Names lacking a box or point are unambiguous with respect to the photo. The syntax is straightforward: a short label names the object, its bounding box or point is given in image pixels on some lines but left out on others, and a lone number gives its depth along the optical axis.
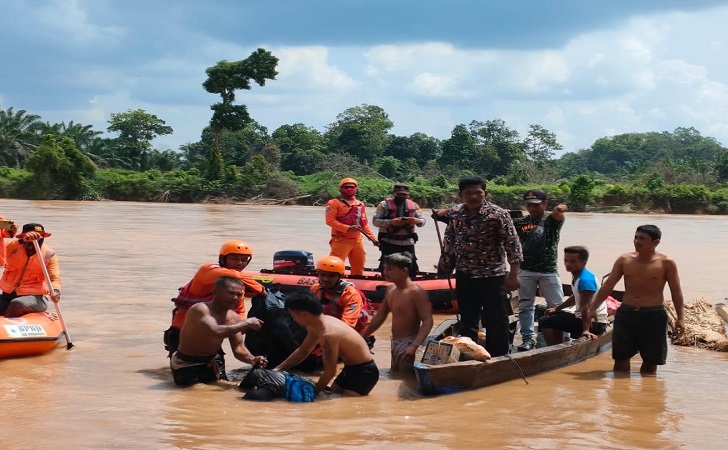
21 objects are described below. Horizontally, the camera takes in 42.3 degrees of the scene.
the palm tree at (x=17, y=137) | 58.42
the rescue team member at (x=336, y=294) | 7.32
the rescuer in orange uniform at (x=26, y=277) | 8.27
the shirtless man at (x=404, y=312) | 7.19
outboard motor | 12.02
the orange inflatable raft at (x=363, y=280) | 11.03
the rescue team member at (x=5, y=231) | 8.06
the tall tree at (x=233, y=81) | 49.94
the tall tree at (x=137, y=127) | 66.50
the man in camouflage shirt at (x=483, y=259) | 7.22
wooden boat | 6.84
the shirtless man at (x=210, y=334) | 6.60
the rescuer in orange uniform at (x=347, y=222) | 11.43
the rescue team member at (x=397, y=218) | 11.13
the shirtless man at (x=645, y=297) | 7.40
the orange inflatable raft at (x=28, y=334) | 7.84
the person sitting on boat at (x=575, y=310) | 8.05
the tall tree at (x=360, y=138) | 65.25
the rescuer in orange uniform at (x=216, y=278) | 6.93
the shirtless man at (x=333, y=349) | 6.41
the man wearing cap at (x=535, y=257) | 8.16
